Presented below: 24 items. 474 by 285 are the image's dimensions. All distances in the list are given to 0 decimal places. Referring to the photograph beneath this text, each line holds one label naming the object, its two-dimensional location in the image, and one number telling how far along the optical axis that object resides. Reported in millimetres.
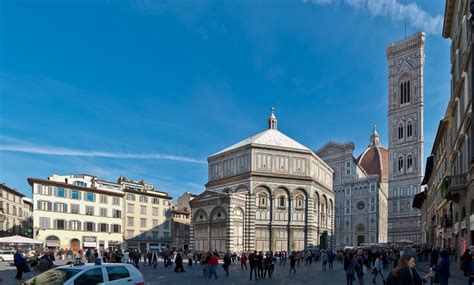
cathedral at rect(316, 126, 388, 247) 101125
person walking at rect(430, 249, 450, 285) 15805
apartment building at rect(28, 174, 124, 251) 62750
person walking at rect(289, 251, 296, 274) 33775
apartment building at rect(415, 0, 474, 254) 26719
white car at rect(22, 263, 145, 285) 11930
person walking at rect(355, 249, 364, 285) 20575
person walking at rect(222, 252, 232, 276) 30366
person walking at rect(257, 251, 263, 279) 27656
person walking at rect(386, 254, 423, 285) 7828
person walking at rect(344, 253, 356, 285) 20438
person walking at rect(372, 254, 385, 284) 21875
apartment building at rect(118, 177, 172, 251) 75188
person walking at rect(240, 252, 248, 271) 38000
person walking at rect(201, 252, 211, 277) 28541
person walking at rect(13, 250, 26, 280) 25503
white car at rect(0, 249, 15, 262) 46781
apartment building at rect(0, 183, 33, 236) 65000
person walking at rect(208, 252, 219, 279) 27197
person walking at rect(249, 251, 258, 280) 27498
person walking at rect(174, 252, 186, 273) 33312
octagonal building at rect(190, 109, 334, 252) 58000
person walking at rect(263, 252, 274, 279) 28484
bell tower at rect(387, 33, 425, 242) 98375
